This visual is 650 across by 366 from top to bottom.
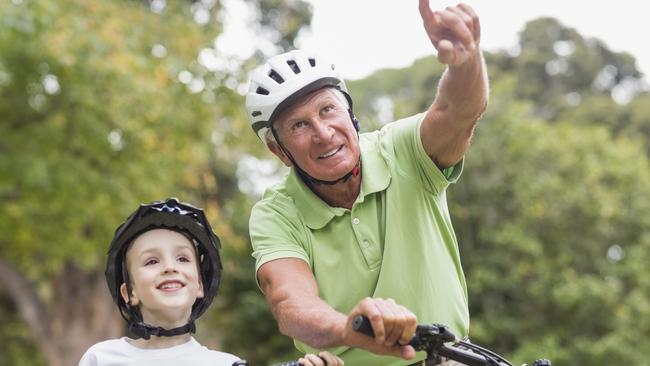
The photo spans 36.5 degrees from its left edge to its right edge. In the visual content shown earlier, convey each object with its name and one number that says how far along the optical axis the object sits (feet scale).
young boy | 12.21
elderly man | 12.05
